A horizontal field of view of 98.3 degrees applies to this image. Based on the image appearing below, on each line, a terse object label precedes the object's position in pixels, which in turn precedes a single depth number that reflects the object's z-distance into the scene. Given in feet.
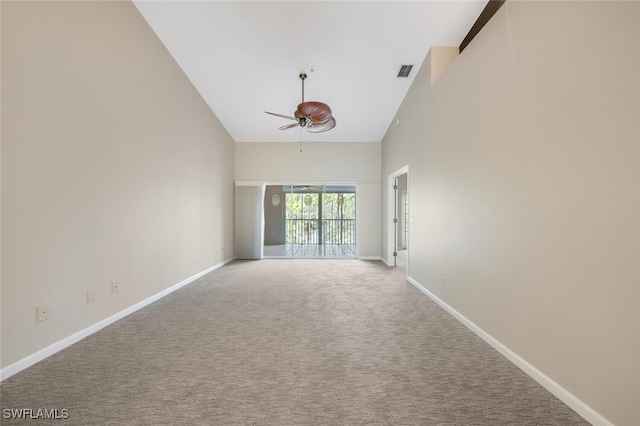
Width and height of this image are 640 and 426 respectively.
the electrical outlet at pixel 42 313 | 7.04
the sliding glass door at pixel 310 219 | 26.55
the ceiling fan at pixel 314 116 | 12.45
